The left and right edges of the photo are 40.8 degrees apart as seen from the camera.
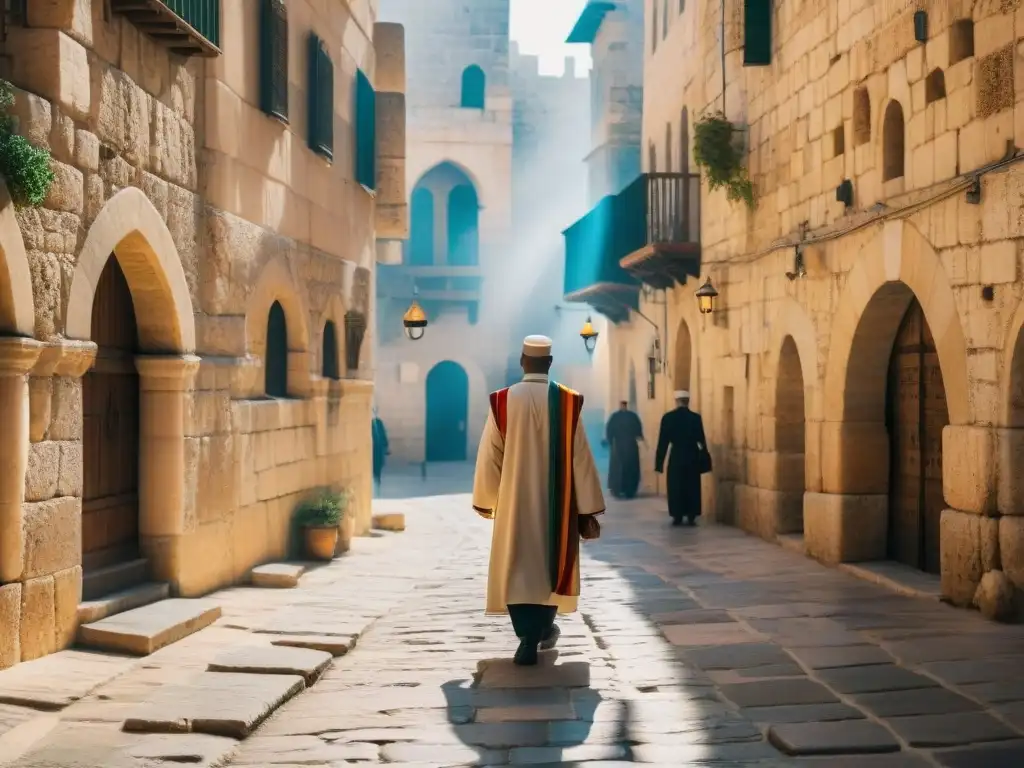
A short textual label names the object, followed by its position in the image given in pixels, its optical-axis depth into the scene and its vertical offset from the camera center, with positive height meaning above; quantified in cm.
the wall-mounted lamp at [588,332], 2462 +156
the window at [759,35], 1391 +389
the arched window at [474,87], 3209 +775
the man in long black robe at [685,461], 1579 -49
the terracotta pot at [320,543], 1189 -107
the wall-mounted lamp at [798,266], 1267 +141
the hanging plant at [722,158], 1476 +280
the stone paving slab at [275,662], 680 -123
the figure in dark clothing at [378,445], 2284 -44
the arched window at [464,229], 3172 +437
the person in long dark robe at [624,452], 2061 -50
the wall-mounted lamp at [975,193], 878 +144
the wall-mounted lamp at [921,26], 975 +278
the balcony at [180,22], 802 +240
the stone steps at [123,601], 743 -106
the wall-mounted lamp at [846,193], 1148 +189
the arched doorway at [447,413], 3250 +13
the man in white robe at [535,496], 712 -41
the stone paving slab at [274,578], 1024 -118
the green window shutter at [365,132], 1490 +314
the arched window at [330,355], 1373 +65
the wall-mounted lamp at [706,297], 1553 +138
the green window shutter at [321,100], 1259 +297
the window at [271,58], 1097 +289
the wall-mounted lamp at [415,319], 2045 +149
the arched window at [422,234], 3172 +425
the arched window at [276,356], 1202 +56
